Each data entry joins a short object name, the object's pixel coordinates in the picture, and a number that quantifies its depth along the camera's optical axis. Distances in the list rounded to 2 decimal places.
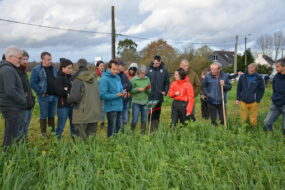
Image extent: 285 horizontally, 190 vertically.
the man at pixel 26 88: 4.38
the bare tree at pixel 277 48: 71.12
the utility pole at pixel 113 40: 15.17
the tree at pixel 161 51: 41.66
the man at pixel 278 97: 5.25
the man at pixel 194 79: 6.54
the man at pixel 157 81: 6.39
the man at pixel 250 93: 6.02
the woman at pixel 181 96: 5.48
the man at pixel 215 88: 5.84
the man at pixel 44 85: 5.38
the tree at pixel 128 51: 42.41
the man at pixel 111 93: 4.84
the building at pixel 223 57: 70.88
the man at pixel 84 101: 4.42
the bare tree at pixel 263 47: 72.86
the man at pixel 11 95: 3.88
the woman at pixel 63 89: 5.08
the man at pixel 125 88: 5.88
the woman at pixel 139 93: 6.01
